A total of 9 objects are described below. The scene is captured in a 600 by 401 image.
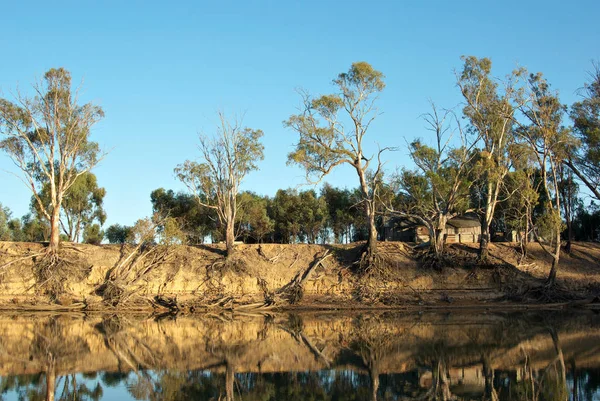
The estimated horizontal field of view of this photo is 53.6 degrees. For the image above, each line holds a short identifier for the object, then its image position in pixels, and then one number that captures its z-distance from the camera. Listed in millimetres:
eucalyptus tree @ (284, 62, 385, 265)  35812
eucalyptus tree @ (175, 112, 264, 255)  37062
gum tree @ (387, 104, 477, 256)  35531
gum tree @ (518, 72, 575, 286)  32622
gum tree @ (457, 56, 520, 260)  34906
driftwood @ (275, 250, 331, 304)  33347
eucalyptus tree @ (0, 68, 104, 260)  35969
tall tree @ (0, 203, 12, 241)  59203
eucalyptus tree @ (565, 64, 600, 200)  31781
